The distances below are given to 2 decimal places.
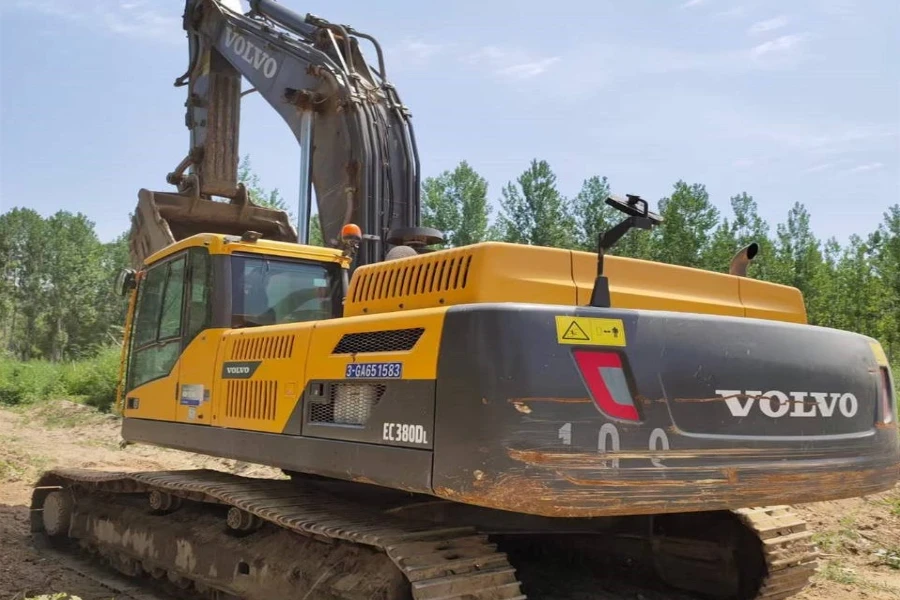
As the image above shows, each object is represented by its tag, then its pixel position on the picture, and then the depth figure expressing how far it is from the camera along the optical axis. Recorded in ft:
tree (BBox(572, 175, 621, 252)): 118.21
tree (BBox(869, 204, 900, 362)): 106.32
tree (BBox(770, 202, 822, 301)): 116.57
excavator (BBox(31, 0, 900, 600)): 9.64
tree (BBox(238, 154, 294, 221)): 126.11
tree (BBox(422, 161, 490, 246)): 139.64
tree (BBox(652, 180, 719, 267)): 106.93
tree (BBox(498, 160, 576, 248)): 124.88
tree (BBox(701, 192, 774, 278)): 106.63
